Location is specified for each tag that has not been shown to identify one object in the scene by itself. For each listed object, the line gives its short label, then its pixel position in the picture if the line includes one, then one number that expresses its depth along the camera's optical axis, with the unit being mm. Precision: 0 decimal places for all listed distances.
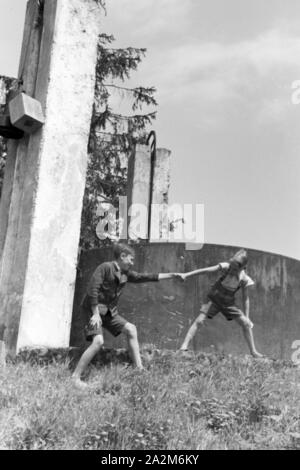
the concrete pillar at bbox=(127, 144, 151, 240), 11172
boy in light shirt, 9016
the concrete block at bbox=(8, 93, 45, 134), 9000
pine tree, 17562
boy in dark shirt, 7195
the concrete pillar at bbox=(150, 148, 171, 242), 11359
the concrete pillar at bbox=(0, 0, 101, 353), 8828
